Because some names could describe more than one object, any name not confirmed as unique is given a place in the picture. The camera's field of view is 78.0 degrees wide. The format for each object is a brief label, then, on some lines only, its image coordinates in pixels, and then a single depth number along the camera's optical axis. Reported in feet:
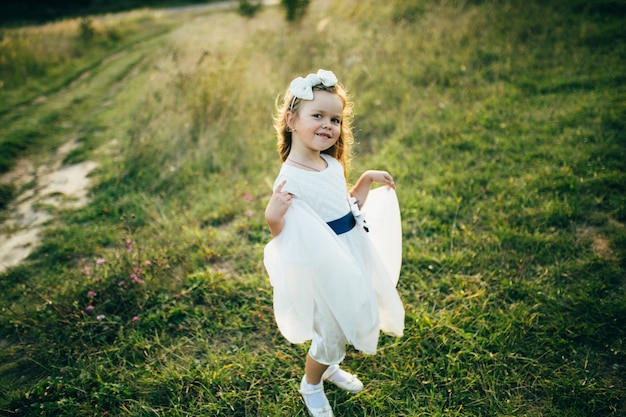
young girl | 6.33
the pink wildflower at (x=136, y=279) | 10.48
